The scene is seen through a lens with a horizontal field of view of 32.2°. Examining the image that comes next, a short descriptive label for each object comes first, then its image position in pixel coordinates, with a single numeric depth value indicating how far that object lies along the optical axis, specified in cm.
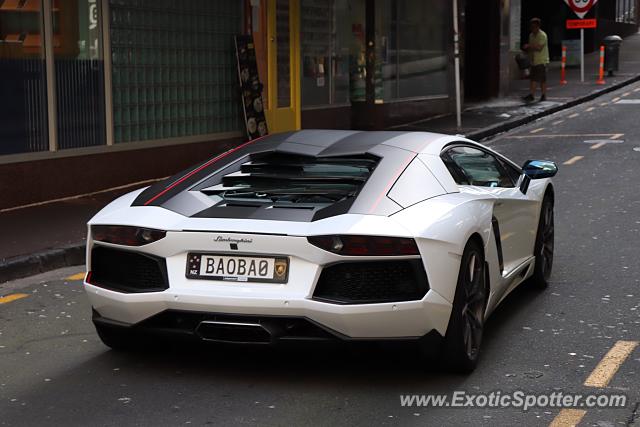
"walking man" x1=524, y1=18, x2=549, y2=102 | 2580
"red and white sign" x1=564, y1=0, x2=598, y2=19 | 2981
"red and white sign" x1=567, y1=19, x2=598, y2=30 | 3020
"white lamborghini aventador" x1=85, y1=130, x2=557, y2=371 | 538
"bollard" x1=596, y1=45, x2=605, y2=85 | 3153
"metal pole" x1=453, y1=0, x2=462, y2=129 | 1920
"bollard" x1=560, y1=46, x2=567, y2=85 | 3140
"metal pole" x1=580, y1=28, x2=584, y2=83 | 3169
